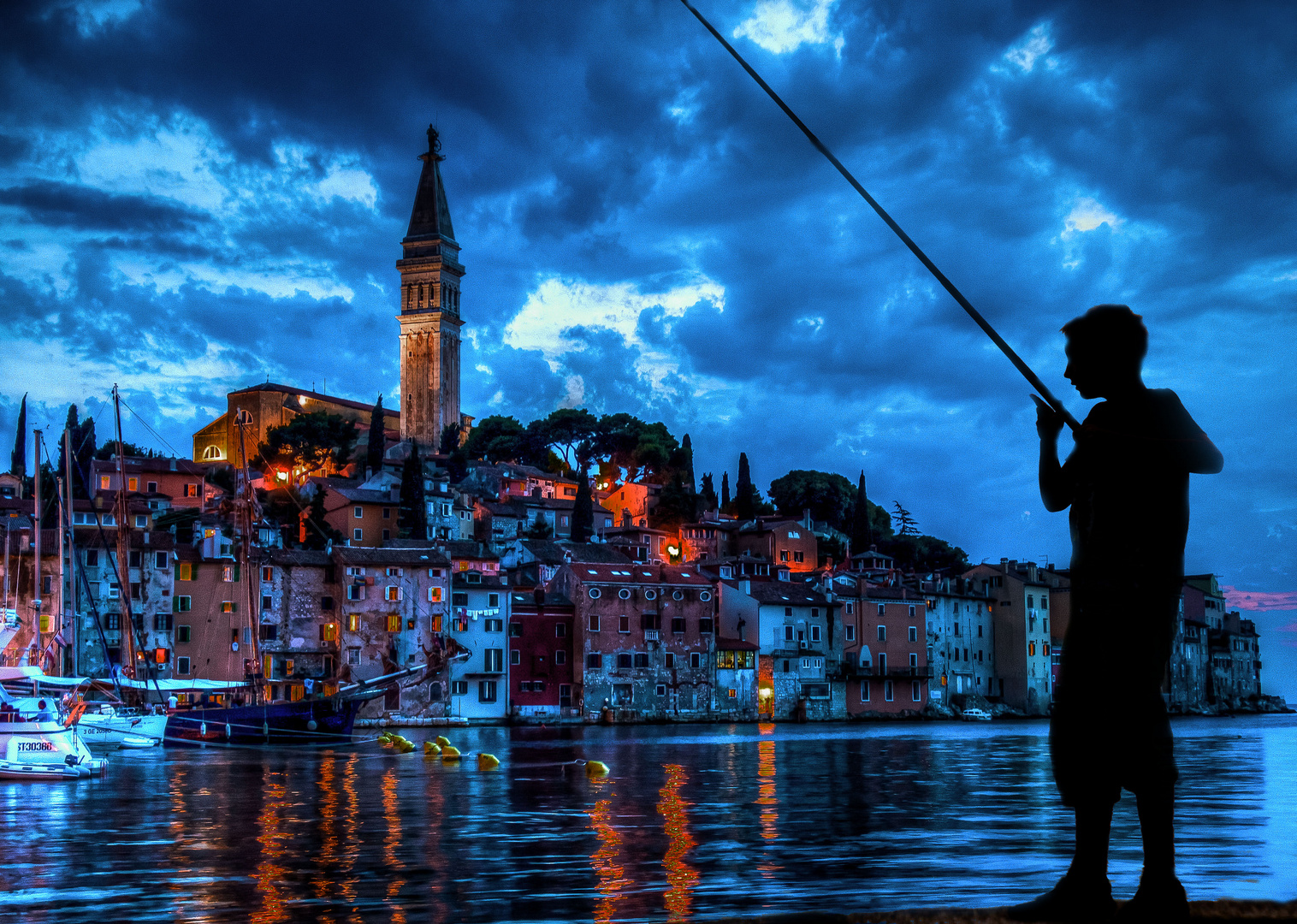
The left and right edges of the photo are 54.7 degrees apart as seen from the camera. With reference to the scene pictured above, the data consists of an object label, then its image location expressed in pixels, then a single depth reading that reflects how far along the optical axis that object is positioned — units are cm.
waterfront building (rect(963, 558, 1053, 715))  9488
